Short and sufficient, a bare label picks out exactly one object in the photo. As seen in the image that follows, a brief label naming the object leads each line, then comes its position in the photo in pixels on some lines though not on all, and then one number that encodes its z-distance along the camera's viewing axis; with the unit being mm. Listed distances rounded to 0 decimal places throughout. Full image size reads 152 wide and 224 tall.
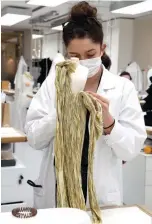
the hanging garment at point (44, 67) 6269
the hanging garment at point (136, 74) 6062
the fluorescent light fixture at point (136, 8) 4924
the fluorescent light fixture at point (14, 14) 5816
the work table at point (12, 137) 2125
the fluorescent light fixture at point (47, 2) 4764
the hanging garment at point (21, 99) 5141
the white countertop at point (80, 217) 784
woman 1119
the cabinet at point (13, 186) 2486
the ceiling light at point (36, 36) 6912
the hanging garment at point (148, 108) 2949
